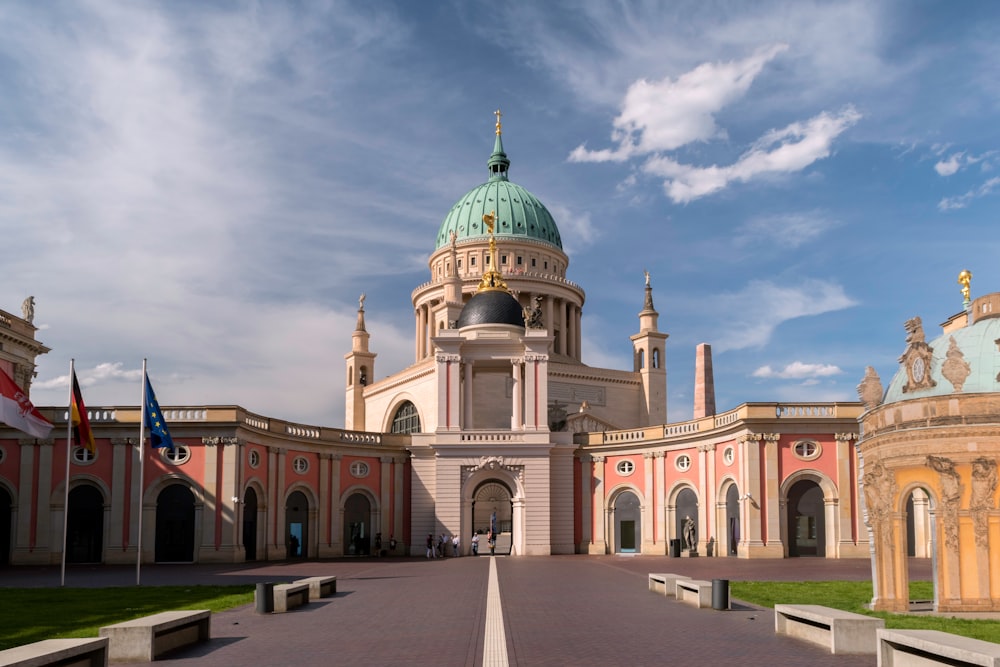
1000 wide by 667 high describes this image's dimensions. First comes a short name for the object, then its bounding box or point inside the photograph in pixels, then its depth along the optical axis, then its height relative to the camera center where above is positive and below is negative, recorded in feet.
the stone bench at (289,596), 82.99 -10.34
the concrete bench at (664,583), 96.53 -10.84
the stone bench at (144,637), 58.13 -9.35
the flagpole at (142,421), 126.46 +5.14
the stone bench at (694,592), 84.02 -10.16
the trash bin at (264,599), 82.43 -10.18
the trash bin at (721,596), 82.02 -9.83
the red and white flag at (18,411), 114.52 +5.68
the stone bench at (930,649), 44.12 -7.89
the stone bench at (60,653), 44.14 -8.06
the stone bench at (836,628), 60.08 -9.19
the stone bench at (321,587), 94.50 -10.99
